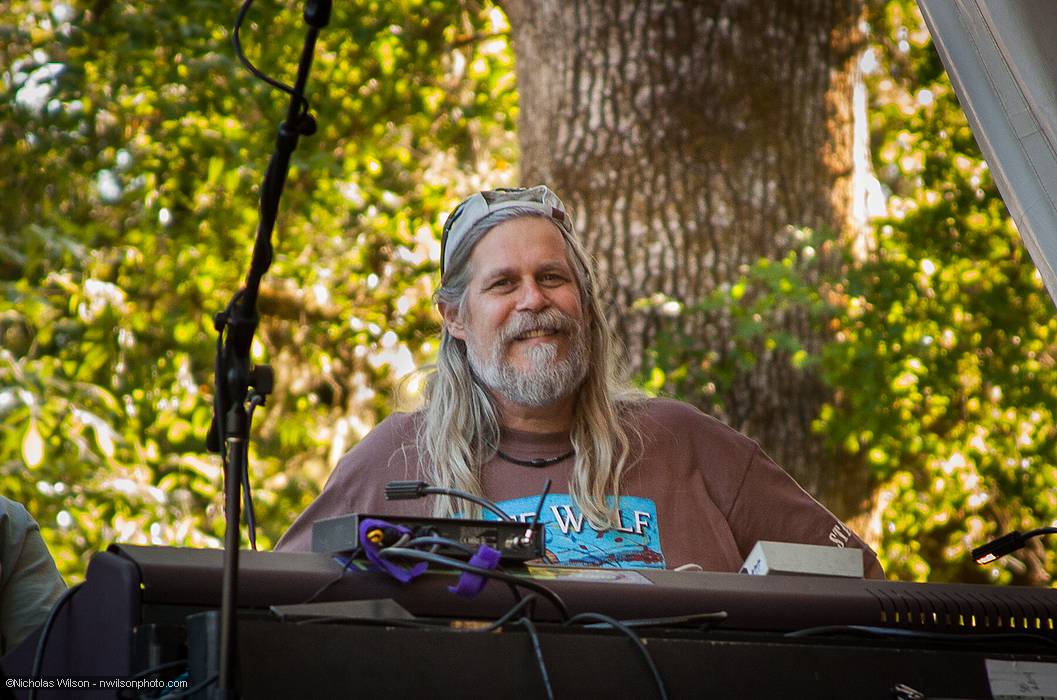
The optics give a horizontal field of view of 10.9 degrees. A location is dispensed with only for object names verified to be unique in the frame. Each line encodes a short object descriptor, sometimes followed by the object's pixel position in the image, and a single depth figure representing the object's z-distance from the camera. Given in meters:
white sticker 5.88
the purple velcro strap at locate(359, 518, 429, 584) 5.71
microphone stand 5.27
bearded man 6.47
